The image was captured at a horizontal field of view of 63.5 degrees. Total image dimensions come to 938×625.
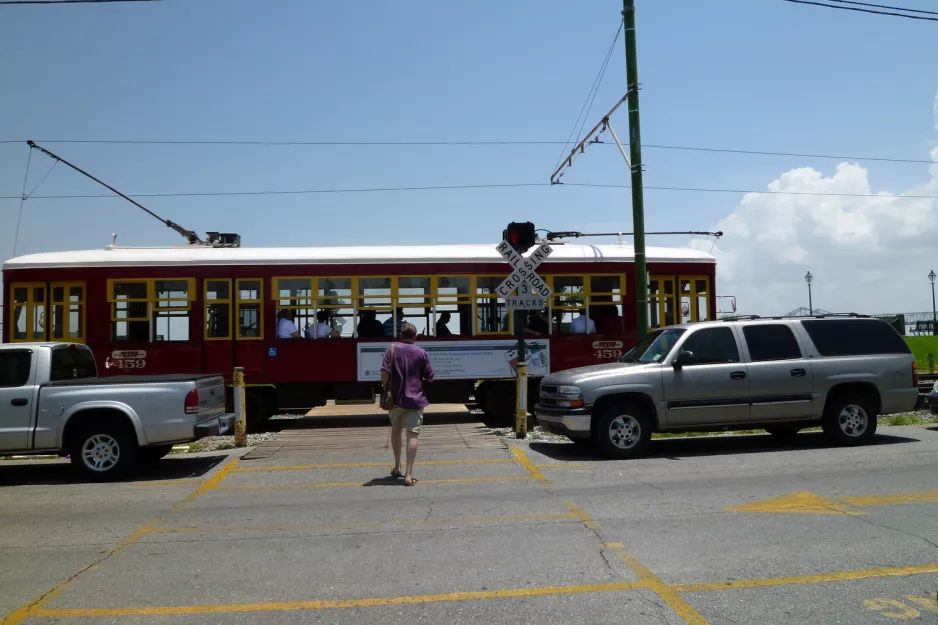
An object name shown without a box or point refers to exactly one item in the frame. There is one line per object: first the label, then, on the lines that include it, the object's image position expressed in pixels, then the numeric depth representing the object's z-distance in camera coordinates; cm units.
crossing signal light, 1182
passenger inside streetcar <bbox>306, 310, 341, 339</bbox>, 1404
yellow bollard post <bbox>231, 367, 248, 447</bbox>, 1124
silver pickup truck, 875
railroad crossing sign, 1186
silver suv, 969
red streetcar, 1373
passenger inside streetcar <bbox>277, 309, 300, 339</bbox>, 1394
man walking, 819
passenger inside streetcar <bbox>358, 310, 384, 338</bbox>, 1408
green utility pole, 1291
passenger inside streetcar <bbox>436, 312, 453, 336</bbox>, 1414
